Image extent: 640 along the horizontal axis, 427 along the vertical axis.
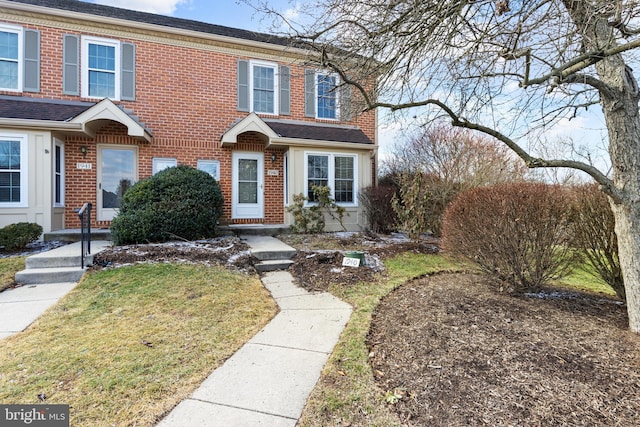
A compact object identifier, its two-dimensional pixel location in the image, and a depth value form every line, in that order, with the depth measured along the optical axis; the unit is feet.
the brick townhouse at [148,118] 26.25
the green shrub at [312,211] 31.60
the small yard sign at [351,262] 20.01
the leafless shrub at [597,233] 12.92
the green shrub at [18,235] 22.26
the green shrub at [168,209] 23.16
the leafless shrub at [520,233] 13.16
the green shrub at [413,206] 25.94
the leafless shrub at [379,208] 32.30
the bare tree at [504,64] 10.60
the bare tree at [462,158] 32.27
